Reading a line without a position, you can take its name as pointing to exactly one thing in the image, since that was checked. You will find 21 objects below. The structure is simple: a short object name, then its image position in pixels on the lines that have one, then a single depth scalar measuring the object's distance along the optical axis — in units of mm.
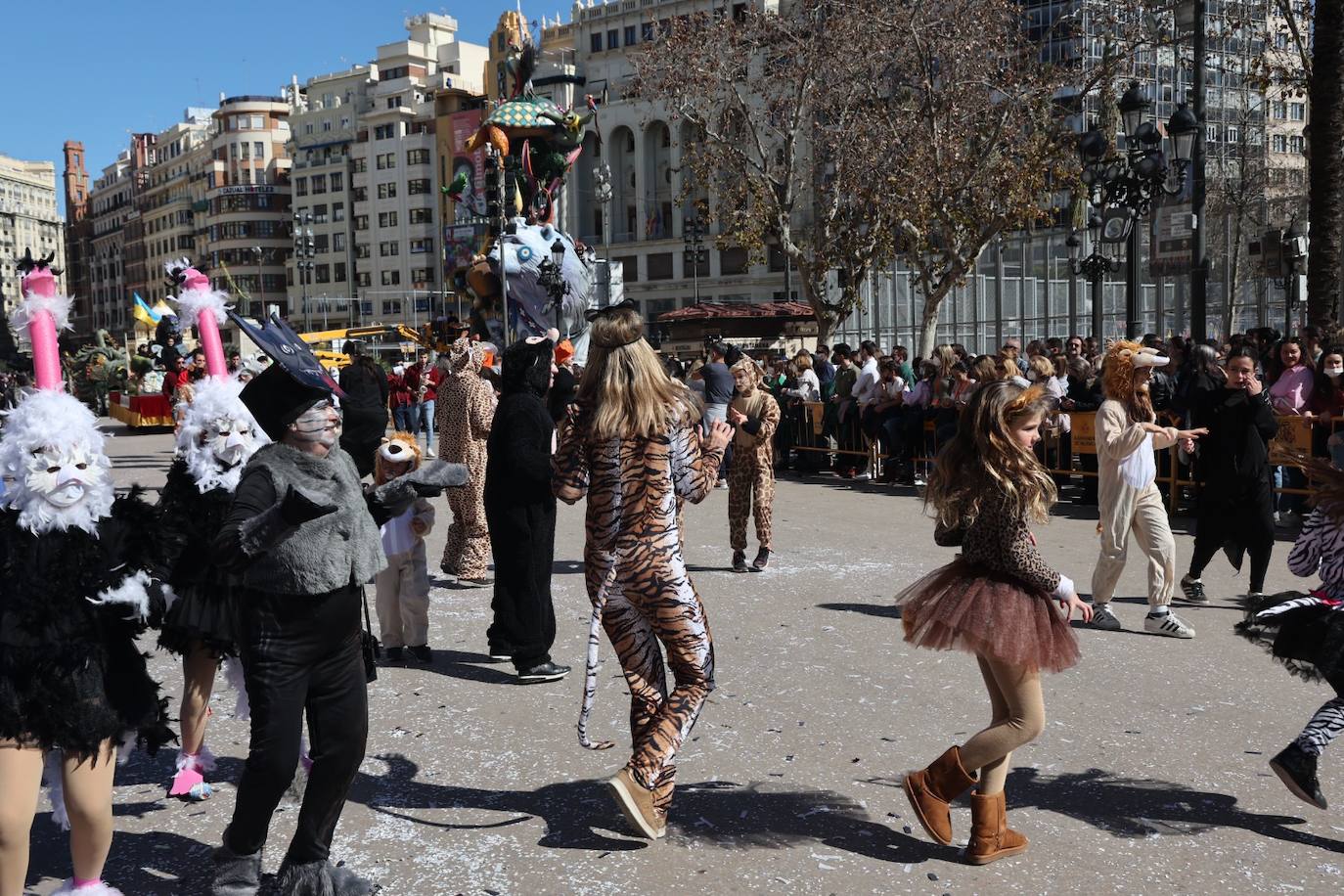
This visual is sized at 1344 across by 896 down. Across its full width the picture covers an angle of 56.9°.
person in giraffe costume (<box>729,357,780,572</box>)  9930
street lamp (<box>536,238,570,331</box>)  28375
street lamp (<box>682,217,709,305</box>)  46212
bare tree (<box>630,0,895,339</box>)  25594
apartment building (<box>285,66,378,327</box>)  108938
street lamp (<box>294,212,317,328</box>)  62438
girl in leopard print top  4230
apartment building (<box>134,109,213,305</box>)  128750
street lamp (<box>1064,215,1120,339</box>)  20125
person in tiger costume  4566
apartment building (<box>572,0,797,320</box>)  77938
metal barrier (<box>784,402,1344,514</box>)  11500
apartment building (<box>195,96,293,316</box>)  115438
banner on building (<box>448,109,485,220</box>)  93688
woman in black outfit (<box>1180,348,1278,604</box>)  8328
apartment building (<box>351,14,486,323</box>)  102312
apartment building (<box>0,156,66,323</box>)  170000
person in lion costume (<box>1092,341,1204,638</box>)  7621
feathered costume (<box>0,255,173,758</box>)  3725
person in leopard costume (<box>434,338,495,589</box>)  9320
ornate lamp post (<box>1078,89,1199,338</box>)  16016
